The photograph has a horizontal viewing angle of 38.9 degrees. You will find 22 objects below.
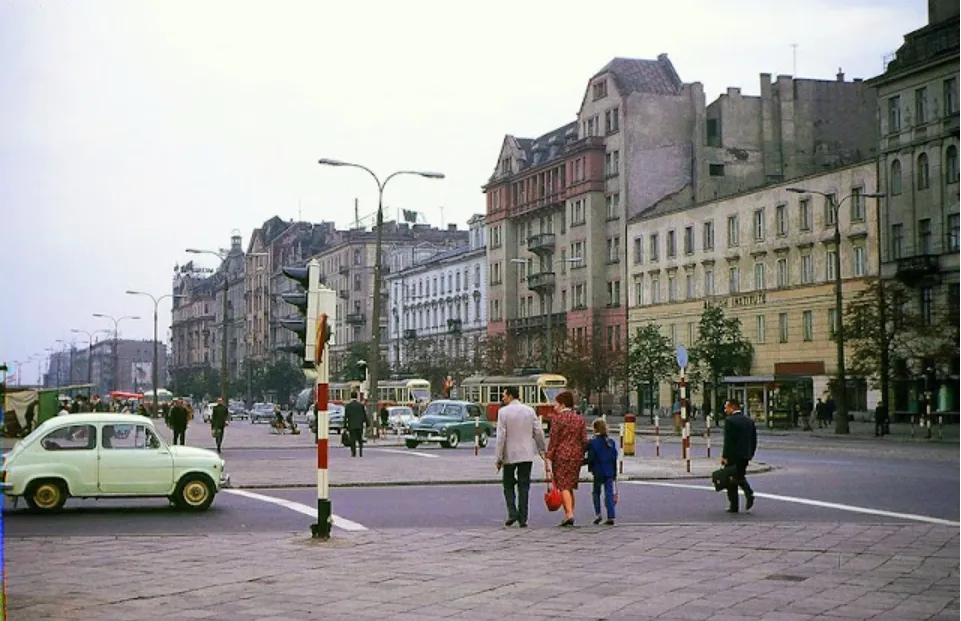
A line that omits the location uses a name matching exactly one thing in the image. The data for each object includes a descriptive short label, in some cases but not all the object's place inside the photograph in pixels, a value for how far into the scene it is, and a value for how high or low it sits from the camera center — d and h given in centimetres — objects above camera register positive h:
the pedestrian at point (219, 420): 3984 -31
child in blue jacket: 1723 -72
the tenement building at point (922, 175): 5559 +1006
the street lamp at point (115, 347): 12782 +611
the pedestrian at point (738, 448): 1865 -52
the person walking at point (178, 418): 3959 -25
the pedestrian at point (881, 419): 4978 -32
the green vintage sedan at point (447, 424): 4444 -48
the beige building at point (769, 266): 6469 +765
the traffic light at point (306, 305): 1574 +122
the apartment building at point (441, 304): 10931 +921
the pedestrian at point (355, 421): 3625 -30
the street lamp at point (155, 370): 8987 +260
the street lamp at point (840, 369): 5103 +153
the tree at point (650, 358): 7219 +276
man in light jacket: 1691 -48
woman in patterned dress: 1686 -49
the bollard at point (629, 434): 3603 -64
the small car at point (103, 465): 1912 -80
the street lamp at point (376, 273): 4647 +474
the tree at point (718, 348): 6838 +314
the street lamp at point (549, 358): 7319 +288
